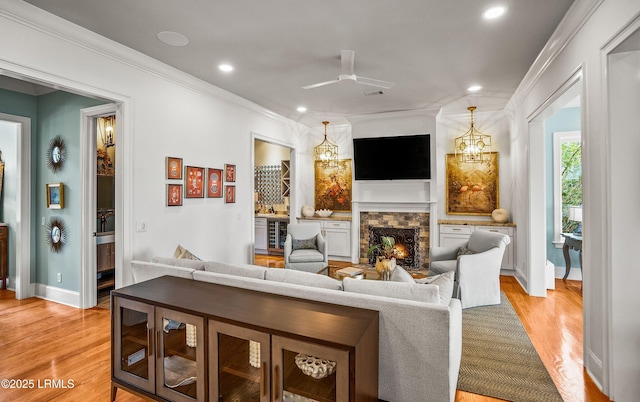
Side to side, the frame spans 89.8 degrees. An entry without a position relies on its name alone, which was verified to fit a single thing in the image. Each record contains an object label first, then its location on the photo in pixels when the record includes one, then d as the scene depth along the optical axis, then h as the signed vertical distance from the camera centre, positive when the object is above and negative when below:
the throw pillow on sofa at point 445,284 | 2.08 -0.58
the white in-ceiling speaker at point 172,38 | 2.93 +1.53
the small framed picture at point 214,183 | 4.37 +0.26
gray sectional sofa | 1.81 -0.74
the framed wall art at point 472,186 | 5.64 +0.25
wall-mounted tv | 5.69 +0.79
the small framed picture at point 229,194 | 4.68 +0.11
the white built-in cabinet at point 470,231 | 5.18 -0.55
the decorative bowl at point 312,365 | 1.58 -0.82
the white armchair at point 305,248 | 4.96 -0.77
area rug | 2.22 -1.31
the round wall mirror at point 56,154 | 4.03 +0.62
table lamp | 4.54 -0.22
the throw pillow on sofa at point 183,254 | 3.21 -0.53
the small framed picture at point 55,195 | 3.99 +0.09
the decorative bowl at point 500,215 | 5.28 -0.25
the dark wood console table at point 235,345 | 1.56 -0.78
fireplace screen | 5.95 -0.82
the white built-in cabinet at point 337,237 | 6.42 -0.72
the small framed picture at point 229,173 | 4.68 +0.42
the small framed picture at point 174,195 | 3.76 +0.08
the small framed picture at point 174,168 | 3.76 +0.41
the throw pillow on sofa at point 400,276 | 2.32 -0.55
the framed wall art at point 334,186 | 6.74 +0.32
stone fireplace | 5.91 -0.60
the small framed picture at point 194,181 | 4.02 +0.26
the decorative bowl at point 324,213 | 6.70 -0.25
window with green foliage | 4.88 +0.31
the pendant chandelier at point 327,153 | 6.78 +1.02
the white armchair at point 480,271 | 3.74 -0.85
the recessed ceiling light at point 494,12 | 2.52 +1.50
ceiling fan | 3.20 +1.39
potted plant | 3.44 -0.65
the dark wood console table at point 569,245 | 4.32 -0.64
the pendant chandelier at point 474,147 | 5.68 +0.96
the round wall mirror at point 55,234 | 4.01 -0.40
